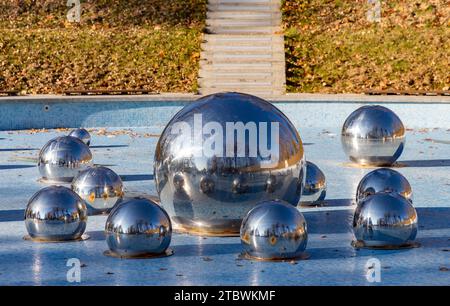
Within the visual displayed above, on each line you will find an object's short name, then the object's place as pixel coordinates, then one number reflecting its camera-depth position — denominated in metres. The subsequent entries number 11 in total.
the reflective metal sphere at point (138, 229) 9.52
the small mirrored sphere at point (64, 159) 14.26
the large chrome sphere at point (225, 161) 10.19
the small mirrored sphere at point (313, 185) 12.45
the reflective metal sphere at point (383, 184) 11.51
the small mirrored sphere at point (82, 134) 18.16
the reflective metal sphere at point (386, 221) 9.89
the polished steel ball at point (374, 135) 15.78
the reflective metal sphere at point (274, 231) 9.38
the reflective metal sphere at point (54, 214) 10.18
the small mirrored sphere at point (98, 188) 11.80
